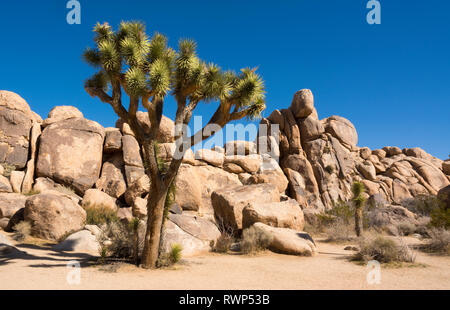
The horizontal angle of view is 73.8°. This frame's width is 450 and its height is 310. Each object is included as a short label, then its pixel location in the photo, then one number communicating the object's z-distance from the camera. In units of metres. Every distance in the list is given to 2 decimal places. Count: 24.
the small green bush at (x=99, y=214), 14.45
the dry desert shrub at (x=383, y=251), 8.93
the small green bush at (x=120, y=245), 9.17
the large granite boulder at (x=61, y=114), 20.64
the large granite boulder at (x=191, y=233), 11.08
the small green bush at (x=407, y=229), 15.30
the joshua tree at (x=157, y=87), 8.21
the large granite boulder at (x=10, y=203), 14.04
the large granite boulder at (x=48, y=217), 12.56
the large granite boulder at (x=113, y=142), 20.72
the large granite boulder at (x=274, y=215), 12.49
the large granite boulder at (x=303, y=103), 30.03
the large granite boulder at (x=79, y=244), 11.29
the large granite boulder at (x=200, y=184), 18.28
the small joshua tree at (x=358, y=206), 14.30
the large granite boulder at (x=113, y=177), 18.92
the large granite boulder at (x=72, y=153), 18.77
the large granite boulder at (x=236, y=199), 13.26
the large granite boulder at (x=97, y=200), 16.58
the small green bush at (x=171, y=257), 8.46
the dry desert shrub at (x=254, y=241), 10.87
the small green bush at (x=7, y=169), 17.64
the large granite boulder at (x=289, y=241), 10.70
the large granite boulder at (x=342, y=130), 32.43
